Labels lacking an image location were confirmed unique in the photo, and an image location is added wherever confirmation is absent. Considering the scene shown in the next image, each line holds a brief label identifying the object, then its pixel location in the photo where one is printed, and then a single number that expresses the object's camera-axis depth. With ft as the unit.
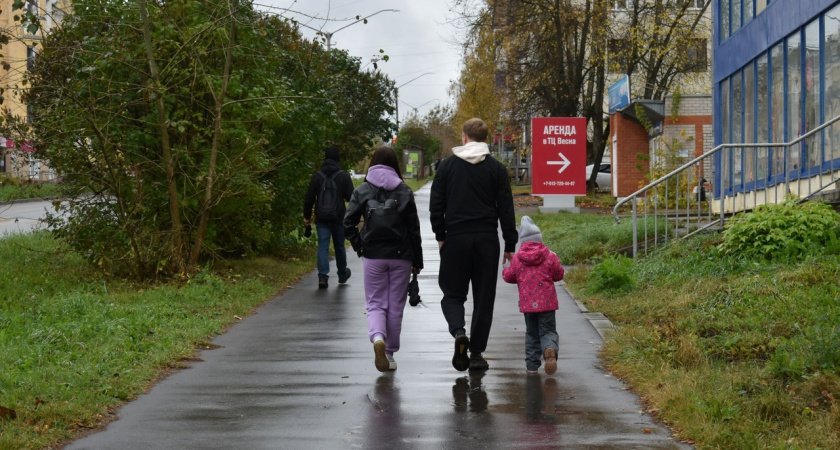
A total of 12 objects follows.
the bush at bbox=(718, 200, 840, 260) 37.04
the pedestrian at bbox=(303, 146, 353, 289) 45.29
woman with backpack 26.22
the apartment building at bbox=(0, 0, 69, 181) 39.07
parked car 153.95
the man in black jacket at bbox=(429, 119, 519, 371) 25.38
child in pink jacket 25.59
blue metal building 52.11
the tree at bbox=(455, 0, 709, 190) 115.34
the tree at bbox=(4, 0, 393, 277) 42.42
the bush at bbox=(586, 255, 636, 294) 39.32
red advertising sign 95.40
